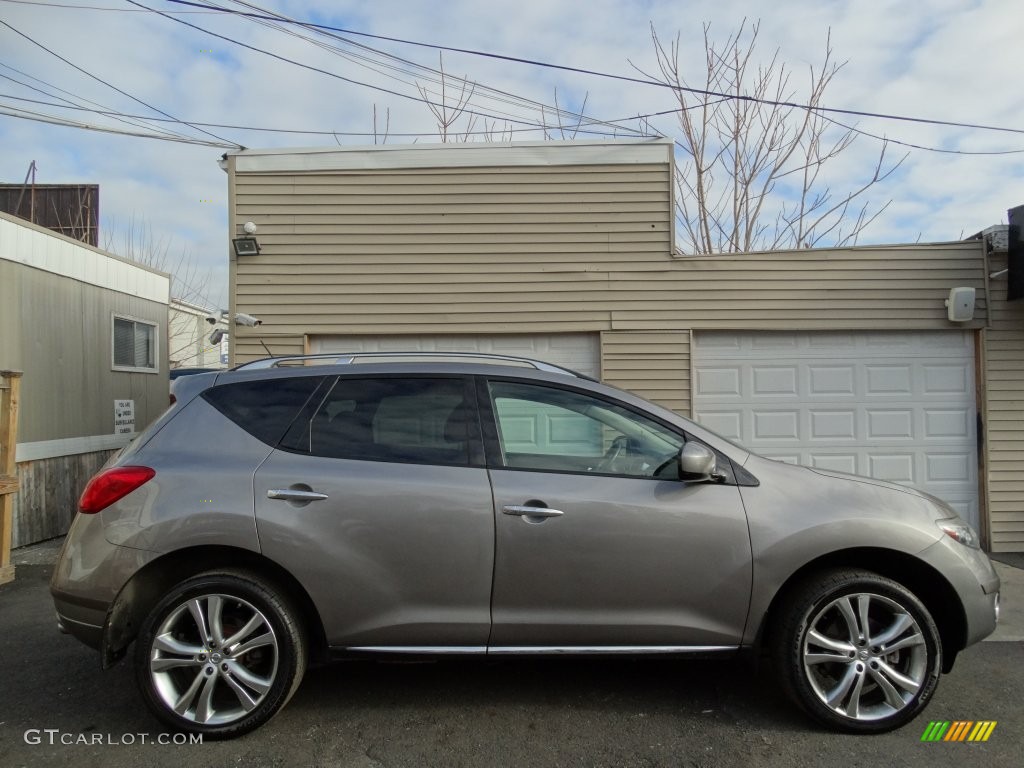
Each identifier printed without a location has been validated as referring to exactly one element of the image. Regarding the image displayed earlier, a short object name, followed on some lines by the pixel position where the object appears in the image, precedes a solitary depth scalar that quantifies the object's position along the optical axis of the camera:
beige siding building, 7.11
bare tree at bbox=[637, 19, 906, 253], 12.99
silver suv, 3.19
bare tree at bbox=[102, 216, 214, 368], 20.42
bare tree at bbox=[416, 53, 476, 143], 12.50
